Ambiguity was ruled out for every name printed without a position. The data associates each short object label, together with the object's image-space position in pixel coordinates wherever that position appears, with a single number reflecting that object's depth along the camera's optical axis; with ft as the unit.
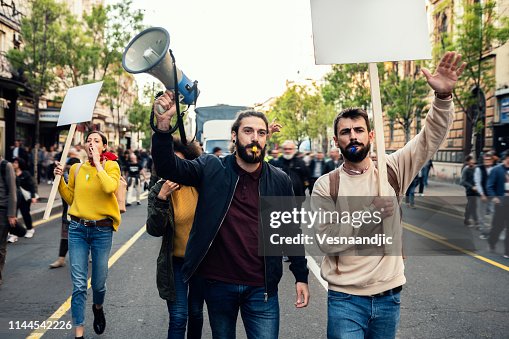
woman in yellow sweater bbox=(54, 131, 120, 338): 14.83
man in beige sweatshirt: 8.50
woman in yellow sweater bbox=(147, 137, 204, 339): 11.73
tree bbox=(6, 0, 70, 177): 63.62
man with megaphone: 9.48
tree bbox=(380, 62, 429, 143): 82.89
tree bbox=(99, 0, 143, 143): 82.12
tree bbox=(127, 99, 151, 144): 146.30
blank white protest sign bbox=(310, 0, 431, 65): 9.05
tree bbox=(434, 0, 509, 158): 59.36
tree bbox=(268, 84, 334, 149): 171.12
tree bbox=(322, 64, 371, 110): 94.22
